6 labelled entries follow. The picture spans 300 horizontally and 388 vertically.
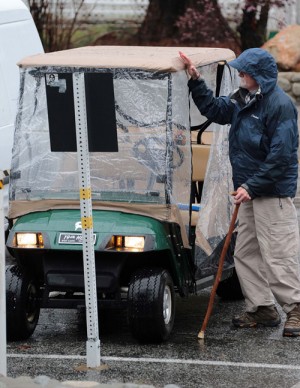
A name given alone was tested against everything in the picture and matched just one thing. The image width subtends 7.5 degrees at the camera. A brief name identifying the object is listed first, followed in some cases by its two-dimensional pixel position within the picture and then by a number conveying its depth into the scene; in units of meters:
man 14.83
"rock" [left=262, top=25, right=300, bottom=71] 34.13
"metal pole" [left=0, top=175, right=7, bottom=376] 12.60
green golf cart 14.55
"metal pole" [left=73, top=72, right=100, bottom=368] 13.32
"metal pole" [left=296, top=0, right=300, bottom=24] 36.63
